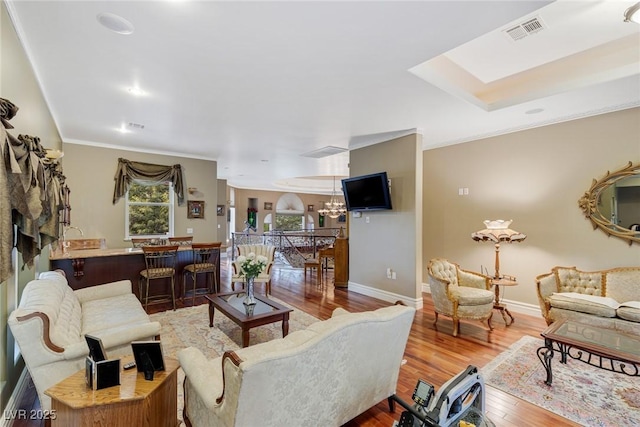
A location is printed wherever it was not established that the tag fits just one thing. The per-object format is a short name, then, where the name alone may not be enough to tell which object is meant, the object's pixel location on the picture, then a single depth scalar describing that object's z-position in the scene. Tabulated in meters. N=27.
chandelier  12.86
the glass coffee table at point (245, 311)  2.99
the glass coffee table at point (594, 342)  2.21
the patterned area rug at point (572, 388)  2.18
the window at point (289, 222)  14.52
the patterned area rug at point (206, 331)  3.25
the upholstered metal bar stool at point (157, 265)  4.41
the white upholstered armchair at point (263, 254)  5.09
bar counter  4.11
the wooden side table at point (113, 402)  1.49
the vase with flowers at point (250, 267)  3.38
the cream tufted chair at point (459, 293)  3.62
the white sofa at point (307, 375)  1.35
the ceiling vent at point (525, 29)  2.39
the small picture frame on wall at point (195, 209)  6.61
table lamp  3.98
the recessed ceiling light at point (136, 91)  3.19
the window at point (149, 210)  6.03
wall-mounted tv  4.92
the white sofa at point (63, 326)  1.78
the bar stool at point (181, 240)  5.60
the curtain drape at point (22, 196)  1.50
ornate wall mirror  3.60
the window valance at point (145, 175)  5.70
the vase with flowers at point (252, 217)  13.53
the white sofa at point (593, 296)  3.12
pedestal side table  3.94
